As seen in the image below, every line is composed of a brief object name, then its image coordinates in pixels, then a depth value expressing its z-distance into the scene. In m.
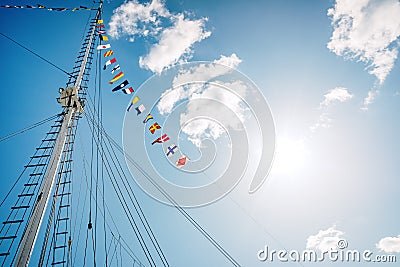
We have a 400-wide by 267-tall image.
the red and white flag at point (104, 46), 15.50
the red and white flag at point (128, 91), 14.73
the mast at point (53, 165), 8.63
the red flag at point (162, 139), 14.61
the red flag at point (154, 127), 15.14
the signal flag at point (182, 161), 13.95
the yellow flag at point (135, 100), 14.71
